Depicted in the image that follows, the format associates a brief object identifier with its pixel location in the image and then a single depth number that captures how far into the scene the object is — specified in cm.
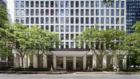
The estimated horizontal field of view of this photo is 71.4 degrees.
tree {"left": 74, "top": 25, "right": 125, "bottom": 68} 2358
